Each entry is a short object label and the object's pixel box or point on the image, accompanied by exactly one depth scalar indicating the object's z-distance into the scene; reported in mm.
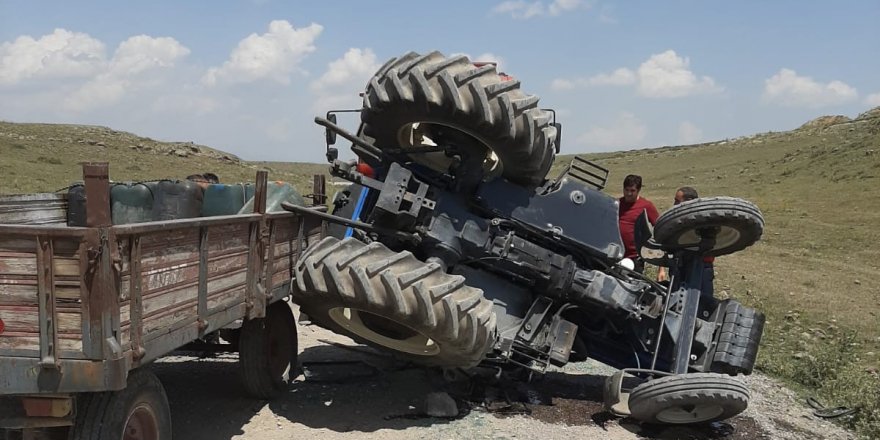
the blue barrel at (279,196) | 5918
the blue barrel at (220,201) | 6059
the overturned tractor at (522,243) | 5379
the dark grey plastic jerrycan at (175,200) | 5895
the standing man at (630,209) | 7426
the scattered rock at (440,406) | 5605
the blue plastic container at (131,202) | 5664
